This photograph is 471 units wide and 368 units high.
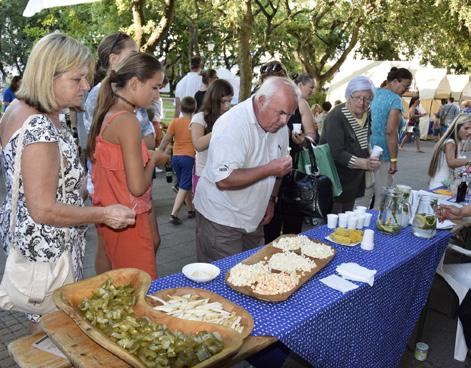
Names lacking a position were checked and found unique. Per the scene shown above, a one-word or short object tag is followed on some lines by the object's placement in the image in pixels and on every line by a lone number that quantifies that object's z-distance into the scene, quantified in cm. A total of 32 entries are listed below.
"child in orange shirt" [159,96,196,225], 520
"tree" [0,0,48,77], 2939
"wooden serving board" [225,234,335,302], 166
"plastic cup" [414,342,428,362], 279
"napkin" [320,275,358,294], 182
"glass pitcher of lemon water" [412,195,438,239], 253
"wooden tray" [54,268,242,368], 114
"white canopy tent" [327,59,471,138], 1538
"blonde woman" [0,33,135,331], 156
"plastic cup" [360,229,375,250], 230
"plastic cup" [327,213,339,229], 264
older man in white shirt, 232
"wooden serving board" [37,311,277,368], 118
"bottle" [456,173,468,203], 348
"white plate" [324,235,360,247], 234
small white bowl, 177
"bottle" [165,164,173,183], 310
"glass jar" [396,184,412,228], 258
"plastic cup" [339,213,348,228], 264
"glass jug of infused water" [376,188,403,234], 257
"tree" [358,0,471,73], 1424
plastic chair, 278
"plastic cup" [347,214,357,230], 261
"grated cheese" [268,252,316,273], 191
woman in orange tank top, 204
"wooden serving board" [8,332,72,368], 127
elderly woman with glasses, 359
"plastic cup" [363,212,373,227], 268
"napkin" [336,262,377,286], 191
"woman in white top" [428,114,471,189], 414
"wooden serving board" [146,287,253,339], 140
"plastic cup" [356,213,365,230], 263
